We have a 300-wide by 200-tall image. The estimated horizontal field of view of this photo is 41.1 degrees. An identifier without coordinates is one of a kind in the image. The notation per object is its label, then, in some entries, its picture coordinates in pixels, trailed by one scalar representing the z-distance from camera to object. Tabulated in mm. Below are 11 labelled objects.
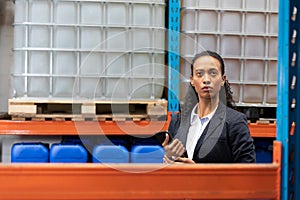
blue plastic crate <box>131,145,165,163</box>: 4062
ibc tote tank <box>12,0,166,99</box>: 3914
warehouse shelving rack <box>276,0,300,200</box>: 1867
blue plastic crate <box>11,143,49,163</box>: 3984
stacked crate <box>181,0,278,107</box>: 4094
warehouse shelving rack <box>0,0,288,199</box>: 1764
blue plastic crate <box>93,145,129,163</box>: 4020
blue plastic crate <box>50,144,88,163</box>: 4008
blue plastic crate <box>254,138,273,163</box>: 4344
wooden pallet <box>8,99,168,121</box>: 3918
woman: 2336
